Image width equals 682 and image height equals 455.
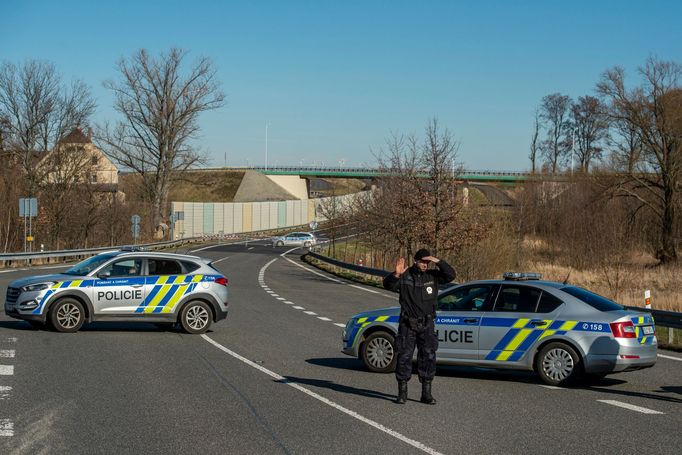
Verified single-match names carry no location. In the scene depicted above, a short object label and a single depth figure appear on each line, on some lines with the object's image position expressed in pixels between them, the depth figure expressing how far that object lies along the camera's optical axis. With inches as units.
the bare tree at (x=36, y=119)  2664.9
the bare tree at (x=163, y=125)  2942.9
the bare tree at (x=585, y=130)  3855.8
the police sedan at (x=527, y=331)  473.1
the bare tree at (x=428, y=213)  1378.0
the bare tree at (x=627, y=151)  2081.7
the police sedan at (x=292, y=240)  3093.0
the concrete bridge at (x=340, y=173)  4559.5
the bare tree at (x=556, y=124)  4035.4
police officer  403.9
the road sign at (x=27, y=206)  1793.8
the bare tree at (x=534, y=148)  3981.3
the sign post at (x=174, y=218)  3009.4
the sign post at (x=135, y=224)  2271.2
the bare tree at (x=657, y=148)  2010.3
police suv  689.0
